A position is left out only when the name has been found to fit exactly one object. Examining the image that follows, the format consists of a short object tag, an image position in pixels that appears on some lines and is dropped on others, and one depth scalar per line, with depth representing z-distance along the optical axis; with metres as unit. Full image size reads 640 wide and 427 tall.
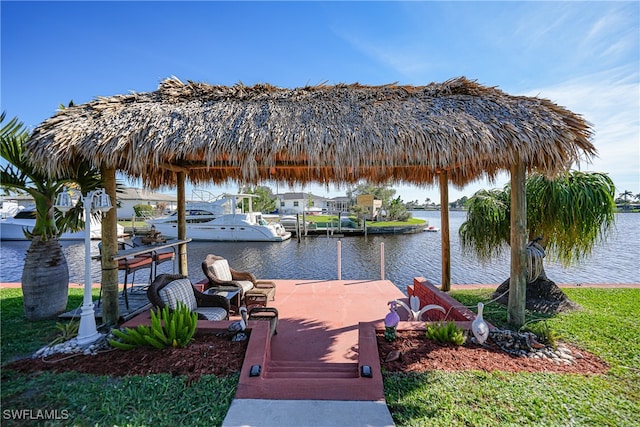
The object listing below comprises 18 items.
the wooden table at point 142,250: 3.91
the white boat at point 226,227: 21.92
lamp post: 3.48
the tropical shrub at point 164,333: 3.12
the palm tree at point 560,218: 4.87
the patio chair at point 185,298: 3.66
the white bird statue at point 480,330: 3.29
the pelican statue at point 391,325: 3.26
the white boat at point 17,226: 20.73
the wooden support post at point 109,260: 3.92
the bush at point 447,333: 3.27
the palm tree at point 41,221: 4.38
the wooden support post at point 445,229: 5.98
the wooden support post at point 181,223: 5.80
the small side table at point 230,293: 4.76
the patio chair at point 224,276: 5.08
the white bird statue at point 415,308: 3.93
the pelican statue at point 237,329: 3.35
